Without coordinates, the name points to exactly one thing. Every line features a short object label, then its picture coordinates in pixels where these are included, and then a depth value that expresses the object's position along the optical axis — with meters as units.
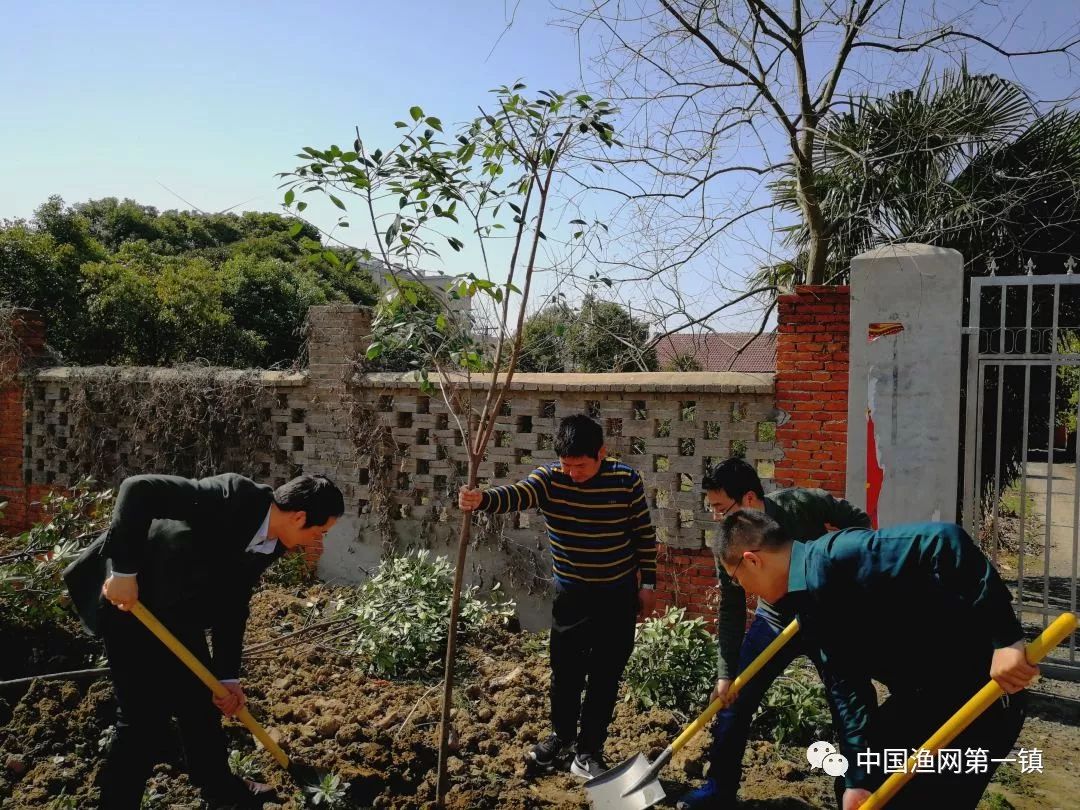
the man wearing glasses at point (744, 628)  3.38
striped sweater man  3.82
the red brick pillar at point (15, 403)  8.88
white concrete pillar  4.69
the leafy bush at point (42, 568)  4.93
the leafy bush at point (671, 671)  4.47
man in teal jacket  2.27
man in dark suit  2.92
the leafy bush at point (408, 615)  5.04
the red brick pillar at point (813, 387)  4.96
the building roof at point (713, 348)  7.83
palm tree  6.64
